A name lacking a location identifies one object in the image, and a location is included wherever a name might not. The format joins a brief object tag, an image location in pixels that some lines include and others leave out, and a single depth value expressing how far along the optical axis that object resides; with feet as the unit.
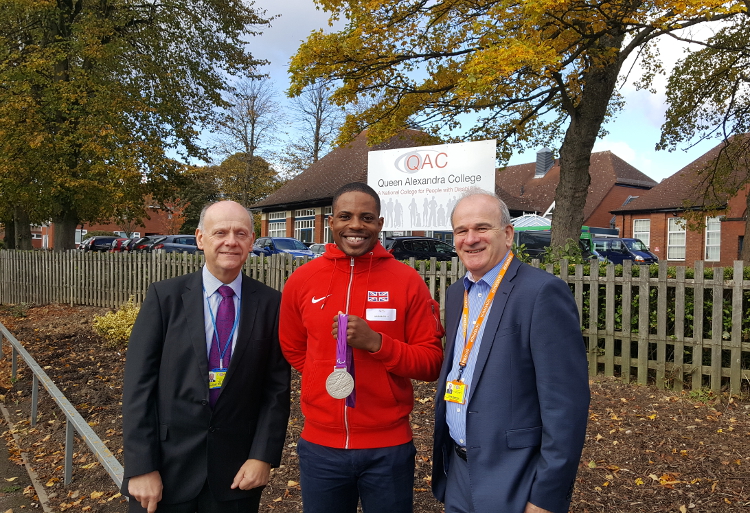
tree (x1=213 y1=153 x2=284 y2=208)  129.70
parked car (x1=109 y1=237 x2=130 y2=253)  110.87
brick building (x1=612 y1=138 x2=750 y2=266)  97.39
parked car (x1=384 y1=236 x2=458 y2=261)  57.57
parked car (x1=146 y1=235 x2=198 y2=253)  84.65
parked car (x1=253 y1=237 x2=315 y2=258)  78.79
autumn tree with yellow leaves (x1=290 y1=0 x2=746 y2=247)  27.48
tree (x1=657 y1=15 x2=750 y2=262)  42.54
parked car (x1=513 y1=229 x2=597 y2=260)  67.64
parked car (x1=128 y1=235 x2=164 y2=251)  98.11
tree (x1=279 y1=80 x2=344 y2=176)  133.46
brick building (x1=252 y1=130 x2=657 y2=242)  111.55
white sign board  30.58
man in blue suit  6.14
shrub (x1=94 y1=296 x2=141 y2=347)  30.35
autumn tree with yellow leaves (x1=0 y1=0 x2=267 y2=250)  54.70
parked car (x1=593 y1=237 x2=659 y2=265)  74.66
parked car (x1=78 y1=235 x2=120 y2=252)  121.60
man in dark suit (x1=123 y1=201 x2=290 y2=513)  7.41
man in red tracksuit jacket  7.46
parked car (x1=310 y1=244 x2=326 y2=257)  79.69
